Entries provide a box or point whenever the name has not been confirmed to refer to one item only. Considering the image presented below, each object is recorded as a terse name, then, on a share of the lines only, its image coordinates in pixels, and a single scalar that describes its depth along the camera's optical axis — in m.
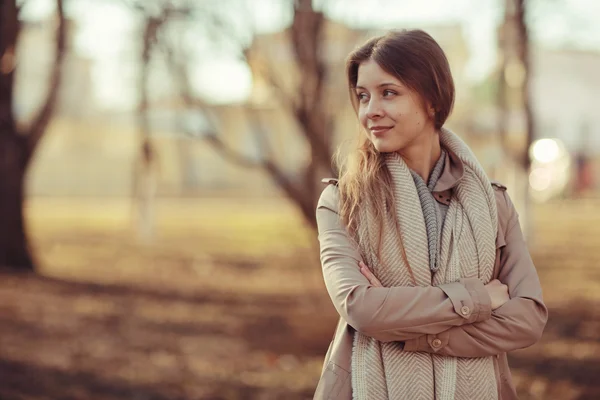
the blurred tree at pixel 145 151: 7.79
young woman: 2.25
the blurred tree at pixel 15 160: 11.80
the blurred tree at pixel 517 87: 10.30
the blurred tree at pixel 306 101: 6.67
